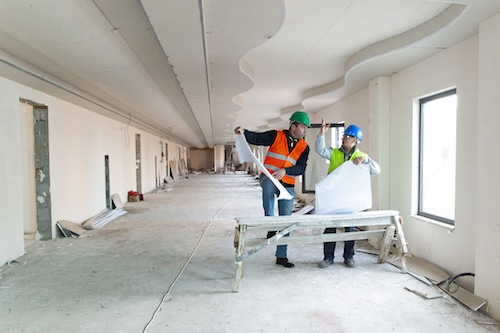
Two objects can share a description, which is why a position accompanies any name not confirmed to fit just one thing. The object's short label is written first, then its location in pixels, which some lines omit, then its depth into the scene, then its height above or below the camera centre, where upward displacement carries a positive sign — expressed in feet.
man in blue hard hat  10.87 -0.02
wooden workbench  9.38 -2.31
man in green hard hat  11.03 +0.03
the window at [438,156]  10.78 -0.03
